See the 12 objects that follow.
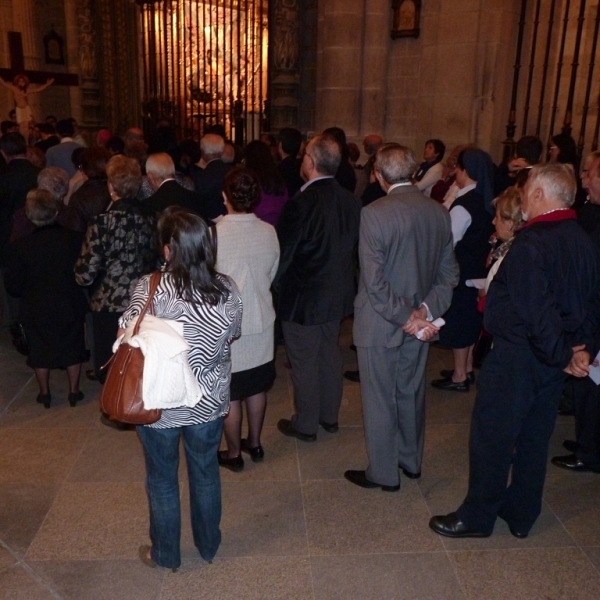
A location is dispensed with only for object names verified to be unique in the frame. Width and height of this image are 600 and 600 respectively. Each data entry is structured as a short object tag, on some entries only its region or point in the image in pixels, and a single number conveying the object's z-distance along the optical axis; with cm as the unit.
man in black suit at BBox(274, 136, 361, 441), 396
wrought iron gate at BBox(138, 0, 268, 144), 1205
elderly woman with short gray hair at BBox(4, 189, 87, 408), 455
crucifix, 1271
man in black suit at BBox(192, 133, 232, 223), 577
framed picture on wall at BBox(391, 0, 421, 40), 885
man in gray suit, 339
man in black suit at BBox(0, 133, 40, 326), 594
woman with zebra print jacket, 267
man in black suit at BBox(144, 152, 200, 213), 471
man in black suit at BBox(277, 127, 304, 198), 636
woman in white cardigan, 354
